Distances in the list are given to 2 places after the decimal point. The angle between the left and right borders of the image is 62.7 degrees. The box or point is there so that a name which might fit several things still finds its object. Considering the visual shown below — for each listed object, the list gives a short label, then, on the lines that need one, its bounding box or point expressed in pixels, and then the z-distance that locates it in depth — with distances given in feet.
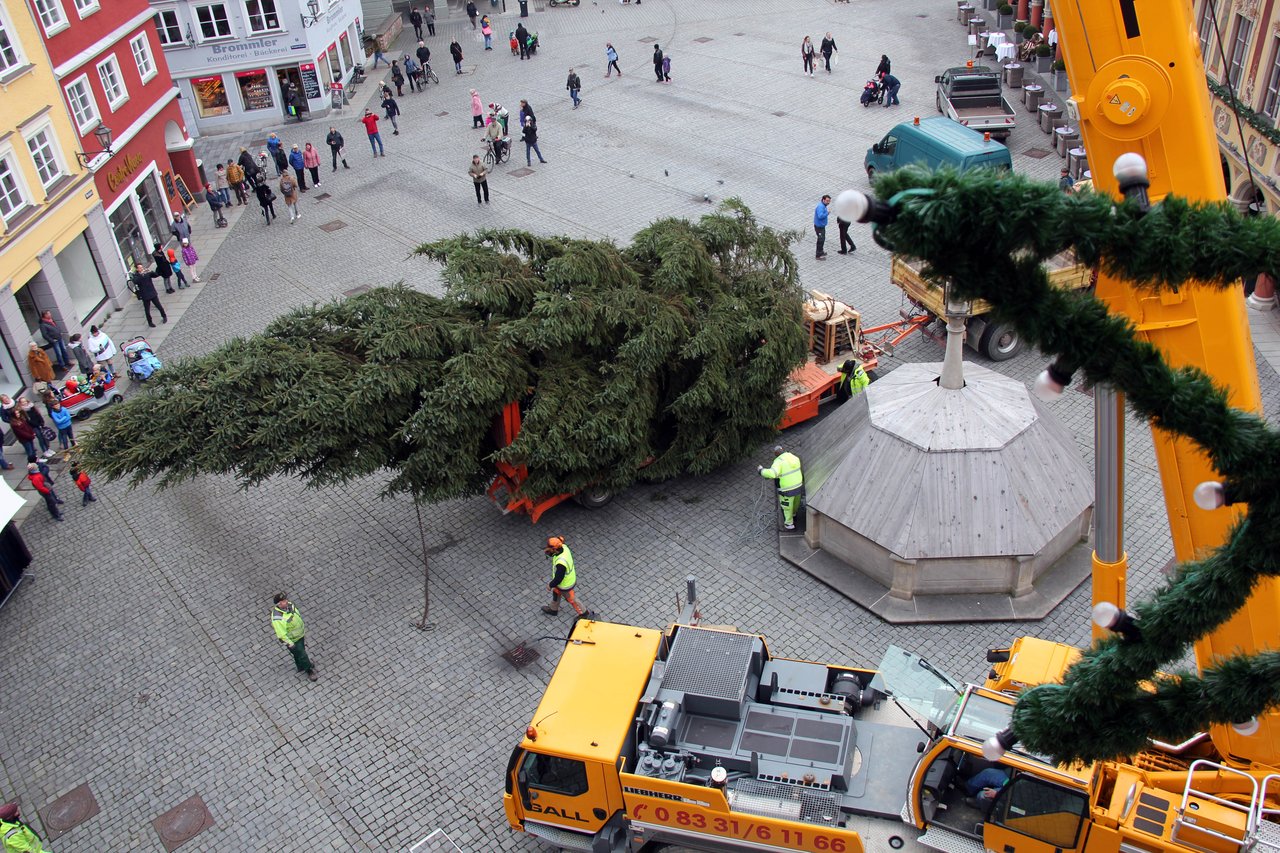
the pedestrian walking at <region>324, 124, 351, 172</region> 110.32
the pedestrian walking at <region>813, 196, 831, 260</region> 81.35
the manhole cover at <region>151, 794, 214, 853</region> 41.83
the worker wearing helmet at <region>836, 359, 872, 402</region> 61.77
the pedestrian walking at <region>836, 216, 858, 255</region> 82.58
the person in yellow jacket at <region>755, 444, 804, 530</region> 52.70
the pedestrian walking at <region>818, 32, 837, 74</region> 123.65
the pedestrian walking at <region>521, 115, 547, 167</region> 106.22
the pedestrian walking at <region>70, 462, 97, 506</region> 63.05
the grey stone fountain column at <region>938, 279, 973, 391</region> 46.05
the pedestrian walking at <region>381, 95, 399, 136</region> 120.78
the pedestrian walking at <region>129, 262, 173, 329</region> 82.53
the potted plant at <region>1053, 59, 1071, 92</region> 110.83
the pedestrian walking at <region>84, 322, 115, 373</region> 77.46
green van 84.84
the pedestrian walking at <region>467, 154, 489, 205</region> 96.48
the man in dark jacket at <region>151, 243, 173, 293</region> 88.99
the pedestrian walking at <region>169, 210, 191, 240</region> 95.14
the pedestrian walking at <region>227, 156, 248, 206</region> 106.42
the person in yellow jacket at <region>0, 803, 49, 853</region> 37.55
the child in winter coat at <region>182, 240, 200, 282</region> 91.97
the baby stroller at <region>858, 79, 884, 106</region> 112.78
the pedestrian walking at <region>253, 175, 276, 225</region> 100.94
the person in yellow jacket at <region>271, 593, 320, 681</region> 46.42
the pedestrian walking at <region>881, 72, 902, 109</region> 111.55
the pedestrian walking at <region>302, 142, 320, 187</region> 107.55
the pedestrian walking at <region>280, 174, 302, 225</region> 100.01
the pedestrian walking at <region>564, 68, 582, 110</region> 121.29
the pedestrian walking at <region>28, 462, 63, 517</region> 59.93
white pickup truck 101.76
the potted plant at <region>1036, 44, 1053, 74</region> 116.78
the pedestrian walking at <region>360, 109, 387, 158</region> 112.78
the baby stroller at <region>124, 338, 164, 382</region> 75.61
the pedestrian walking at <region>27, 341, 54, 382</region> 73.92
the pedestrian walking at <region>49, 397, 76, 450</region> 68.28
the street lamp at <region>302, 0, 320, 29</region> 125.39
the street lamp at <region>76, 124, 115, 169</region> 85.15
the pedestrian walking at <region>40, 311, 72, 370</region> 77.25
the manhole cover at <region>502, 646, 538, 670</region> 48.93
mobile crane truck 27.02
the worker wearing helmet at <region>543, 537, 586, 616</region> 48.34
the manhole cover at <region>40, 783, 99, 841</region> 42.73
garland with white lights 15.66
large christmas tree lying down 47.11
